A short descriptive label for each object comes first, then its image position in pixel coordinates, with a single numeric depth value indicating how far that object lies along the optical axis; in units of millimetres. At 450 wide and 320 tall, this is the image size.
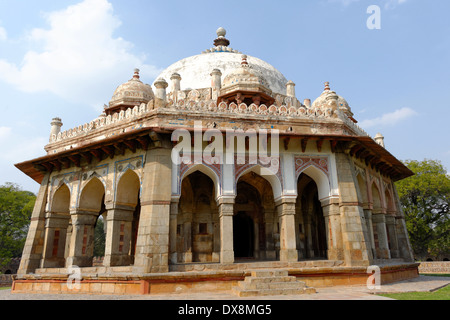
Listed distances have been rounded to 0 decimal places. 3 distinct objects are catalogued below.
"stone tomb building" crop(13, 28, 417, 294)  10570
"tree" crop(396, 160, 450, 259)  28375
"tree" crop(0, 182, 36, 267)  29219
